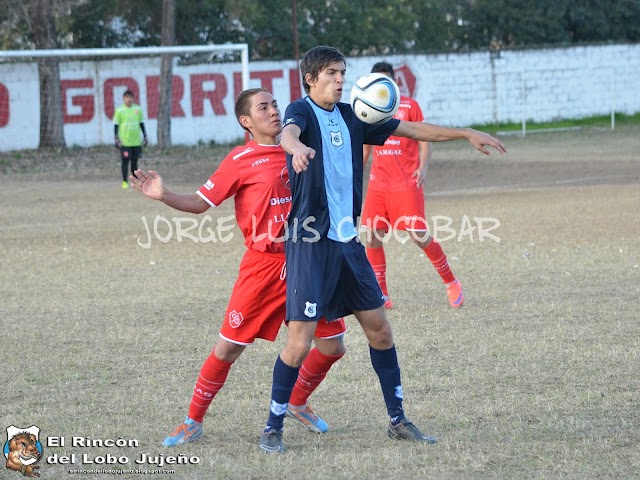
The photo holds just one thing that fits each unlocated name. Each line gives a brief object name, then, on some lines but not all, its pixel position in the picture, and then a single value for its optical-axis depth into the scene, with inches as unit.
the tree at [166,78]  2283.5
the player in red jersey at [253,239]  402.9
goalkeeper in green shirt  1582.2
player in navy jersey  382.0
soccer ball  407.2
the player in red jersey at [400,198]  693.3
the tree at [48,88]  2234.6
